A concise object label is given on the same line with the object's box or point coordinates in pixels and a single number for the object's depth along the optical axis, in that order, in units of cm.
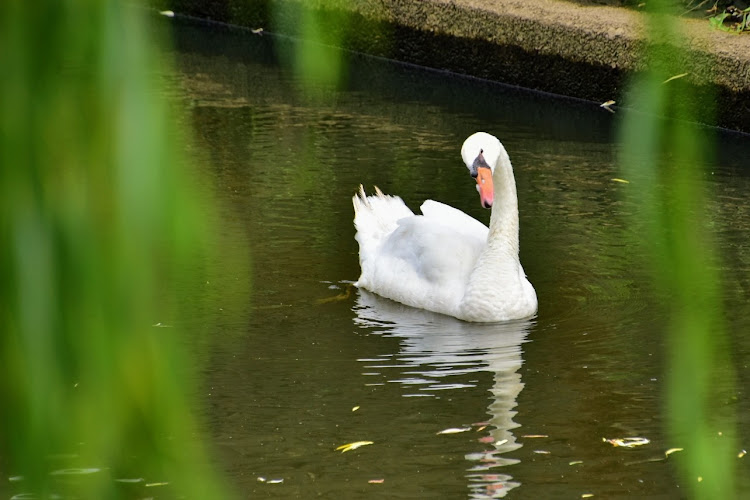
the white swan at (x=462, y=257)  1374
